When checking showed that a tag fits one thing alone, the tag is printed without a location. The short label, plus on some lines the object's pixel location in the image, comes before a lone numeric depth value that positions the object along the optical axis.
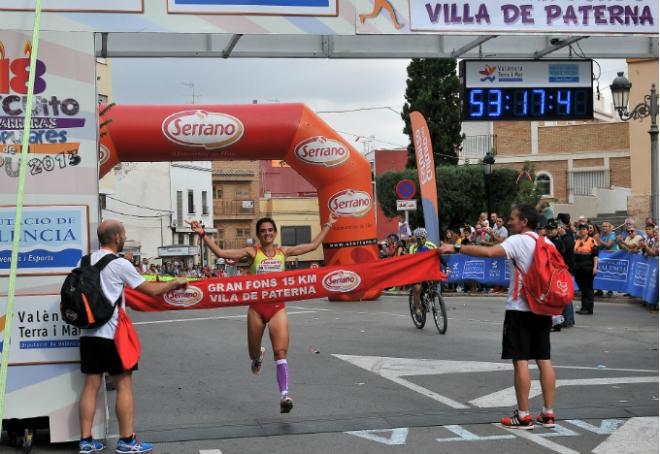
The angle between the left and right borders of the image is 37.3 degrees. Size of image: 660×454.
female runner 8.93
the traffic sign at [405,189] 25.81
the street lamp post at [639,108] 17.98
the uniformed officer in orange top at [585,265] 18.19
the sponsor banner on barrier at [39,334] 7.73
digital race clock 12.03
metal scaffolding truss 10.98
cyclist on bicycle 16.08
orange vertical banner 14.95
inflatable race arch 17.88
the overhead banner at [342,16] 8.09
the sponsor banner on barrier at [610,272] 19.39
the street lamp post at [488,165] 28.66
